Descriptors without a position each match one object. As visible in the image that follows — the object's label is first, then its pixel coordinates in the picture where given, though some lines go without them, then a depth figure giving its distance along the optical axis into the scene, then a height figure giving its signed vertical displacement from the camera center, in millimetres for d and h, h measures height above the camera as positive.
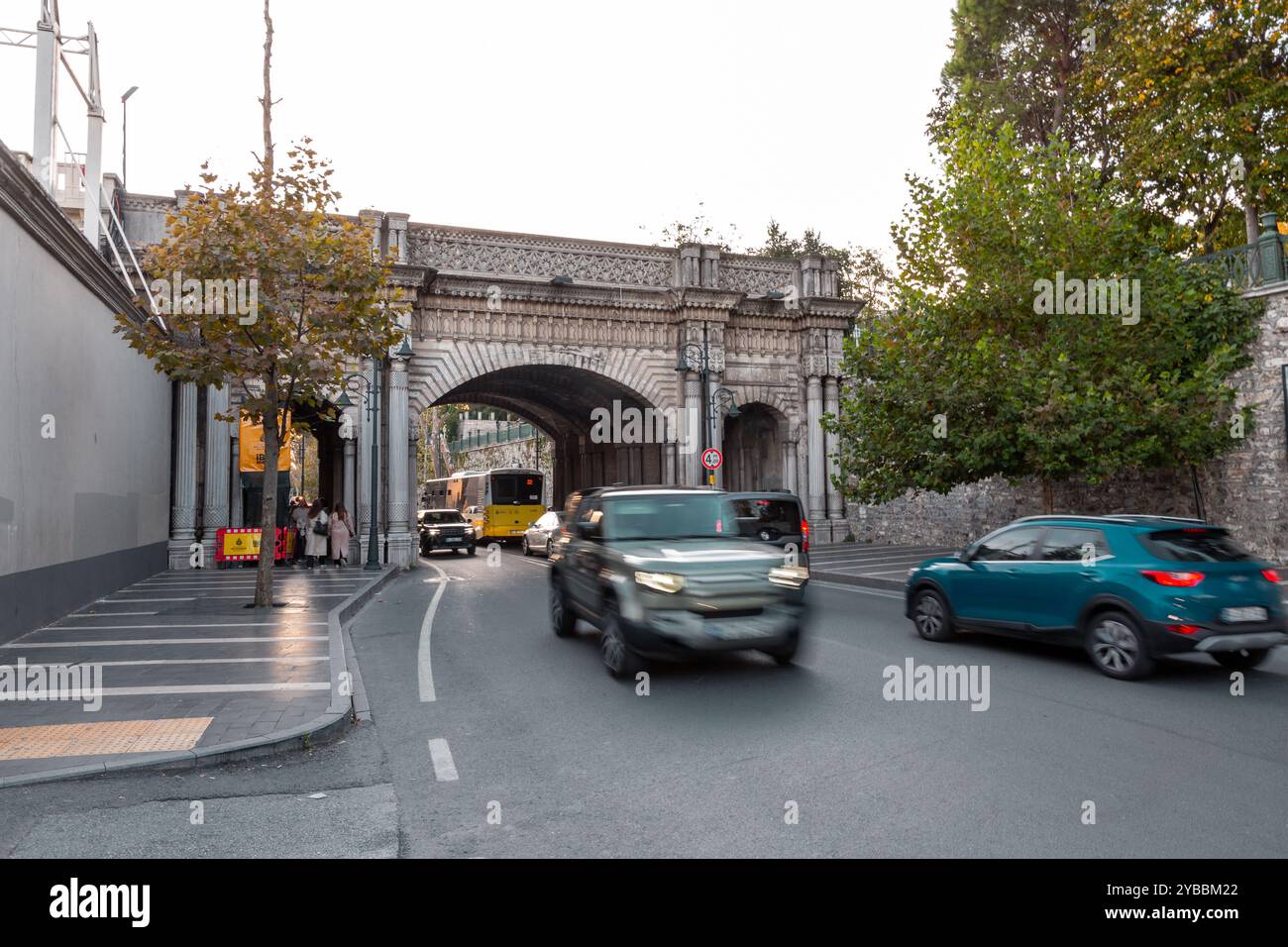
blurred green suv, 7879 -833
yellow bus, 38469 -429
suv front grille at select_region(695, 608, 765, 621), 7934 -1087
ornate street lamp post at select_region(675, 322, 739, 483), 28588 +3777
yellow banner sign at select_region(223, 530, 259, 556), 23625 -1347
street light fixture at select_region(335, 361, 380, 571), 23234 +2390
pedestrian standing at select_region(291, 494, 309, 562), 25688 -756
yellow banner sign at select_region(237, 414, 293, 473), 24875 +1320
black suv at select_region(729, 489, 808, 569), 16578 -439
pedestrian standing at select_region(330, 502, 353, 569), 24281 -1174
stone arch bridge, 25781 +4536
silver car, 27344 -1351
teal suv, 7988 -952
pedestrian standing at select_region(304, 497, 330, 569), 24359 -1203
